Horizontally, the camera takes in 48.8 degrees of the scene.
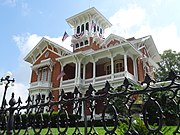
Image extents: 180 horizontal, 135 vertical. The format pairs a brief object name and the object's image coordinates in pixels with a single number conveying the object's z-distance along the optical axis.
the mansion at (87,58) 20.13
